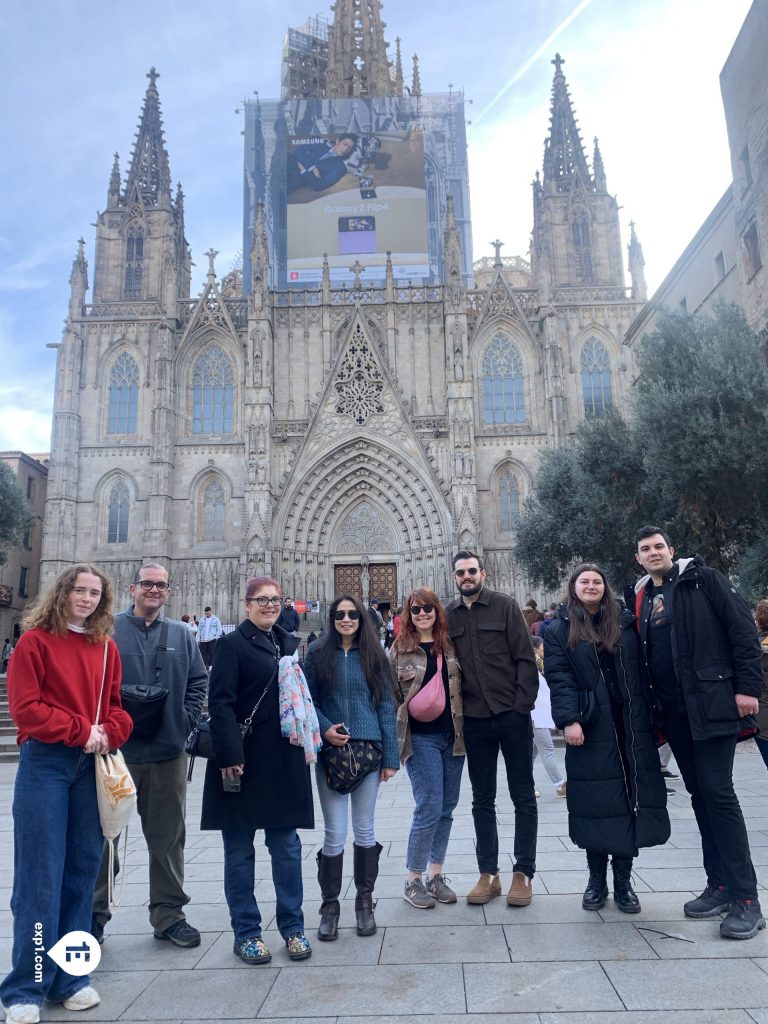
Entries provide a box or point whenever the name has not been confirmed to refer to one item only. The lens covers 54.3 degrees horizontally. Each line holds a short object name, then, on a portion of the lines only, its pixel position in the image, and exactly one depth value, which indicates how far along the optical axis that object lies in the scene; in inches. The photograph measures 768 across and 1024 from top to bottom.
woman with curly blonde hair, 131.9
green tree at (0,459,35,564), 976.3
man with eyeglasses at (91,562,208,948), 167.9
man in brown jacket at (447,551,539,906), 184.5
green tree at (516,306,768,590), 579.2
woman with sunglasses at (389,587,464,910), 186.2
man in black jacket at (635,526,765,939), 168.2
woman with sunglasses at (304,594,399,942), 170.7
